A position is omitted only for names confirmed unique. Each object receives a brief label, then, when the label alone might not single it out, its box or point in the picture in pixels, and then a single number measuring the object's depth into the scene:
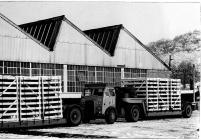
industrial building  28.34
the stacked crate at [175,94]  26.67
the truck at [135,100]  21.95
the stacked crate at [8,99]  17.82
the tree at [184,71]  76.62
